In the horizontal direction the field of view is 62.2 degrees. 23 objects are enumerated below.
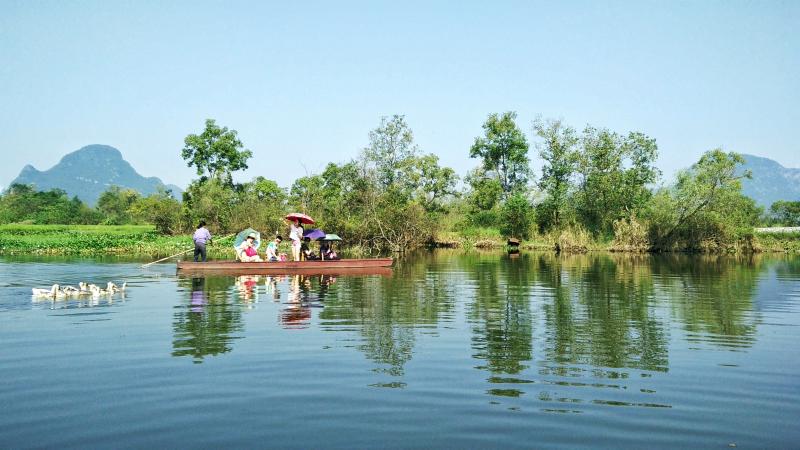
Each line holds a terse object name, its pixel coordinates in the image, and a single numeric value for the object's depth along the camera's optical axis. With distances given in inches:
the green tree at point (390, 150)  1988.2
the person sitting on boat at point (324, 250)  1049.5
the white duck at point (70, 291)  653.1
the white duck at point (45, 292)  629.9
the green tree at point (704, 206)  1831.9
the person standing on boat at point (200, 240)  1031.5
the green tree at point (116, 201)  4028.8
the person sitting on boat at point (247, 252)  989.2
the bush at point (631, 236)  1872.5
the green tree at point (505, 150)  2290.8
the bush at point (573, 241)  1893.5
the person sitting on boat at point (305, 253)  1057.0
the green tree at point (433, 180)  2265.1
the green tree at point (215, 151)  2342.5
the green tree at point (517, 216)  2059.5
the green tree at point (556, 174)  2084.0
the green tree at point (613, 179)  1956.2
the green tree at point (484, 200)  2203.5
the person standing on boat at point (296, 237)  1022.4
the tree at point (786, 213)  2567.9
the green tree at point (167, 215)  2306.8
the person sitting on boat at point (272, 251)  1005.2
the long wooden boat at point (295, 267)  951.6
